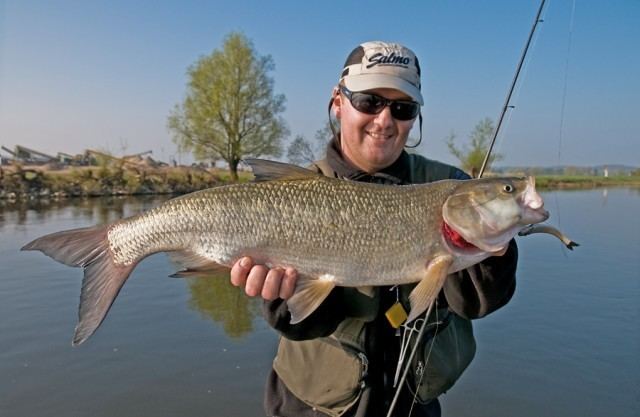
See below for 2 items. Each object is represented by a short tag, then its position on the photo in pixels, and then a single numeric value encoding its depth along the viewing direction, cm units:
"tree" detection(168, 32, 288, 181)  3719
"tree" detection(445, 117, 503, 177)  4012
